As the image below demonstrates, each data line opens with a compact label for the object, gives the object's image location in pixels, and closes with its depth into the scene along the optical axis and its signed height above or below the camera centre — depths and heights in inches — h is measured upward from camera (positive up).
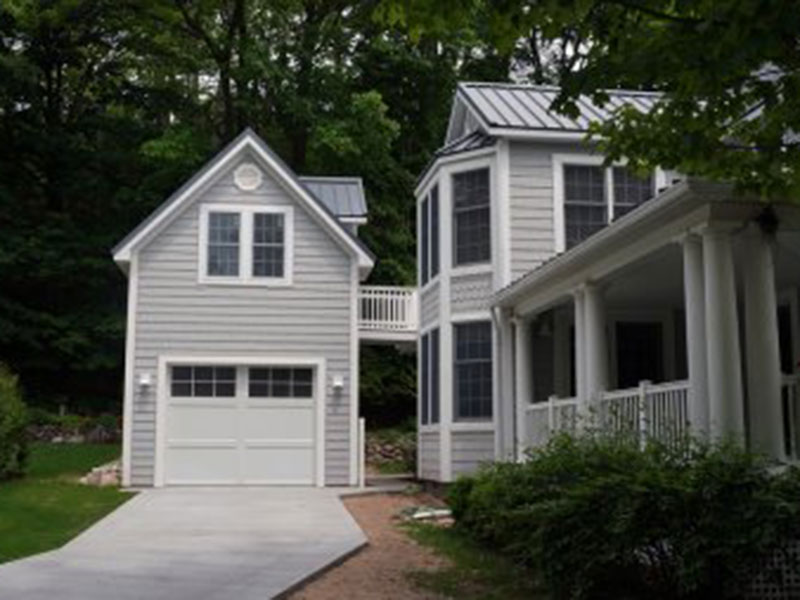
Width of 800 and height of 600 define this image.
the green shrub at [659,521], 300.4 -28.0
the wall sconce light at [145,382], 800.9 +31.7
